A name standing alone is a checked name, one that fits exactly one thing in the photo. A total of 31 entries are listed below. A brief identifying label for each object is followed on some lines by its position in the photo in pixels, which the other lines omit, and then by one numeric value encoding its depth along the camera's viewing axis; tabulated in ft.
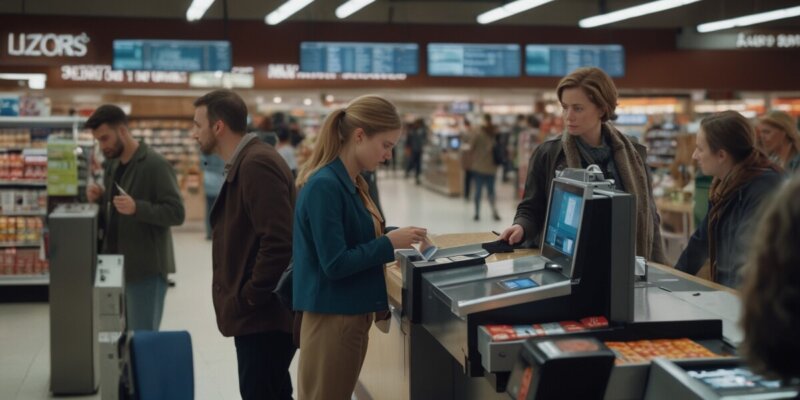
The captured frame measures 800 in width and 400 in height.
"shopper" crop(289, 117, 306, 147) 41.00
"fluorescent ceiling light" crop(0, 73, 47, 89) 42.97
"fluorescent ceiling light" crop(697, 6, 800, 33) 34.30
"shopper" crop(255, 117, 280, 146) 35.29
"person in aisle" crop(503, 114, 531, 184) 76.74
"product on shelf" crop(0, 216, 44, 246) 24.95
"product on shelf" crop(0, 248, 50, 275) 25.21
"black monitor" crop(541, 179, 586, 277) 8.04
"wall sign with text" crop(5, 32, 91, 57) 36.68
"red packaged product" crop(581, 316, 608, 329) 7.70
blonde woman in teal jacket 9.03
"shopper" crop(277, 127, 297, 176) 33.24
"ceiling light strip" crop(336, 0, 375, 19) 34.42
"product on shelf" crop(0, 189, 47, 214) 24.99
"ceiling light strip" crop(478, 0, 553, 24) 33.06
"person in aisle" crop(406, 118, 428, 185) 77.65
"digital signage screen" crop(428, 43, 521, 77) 41.88
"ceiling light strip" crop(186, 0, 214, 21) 32.09
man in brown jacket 10.50
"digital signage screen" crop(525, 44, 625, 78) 42.52
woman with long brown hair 11.41
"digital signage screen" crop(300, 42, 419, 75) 40.65
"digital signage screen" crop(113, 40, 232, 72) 38.34
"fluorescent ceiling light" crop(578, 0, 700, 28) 33.04
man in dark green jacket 14.78
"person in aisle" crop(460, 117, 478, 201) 52.80
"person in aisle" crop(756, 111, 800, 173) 18.60
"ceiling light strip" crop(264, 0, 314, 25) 33.34
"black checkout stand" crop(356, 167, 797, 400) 6.71
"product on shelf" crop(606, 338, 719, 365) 7.18
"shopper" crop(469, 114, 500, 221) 47.75
